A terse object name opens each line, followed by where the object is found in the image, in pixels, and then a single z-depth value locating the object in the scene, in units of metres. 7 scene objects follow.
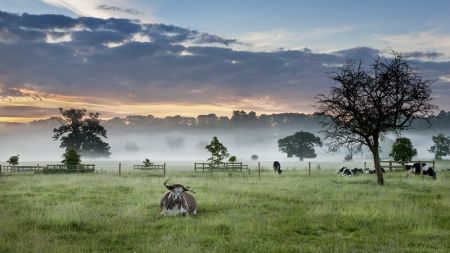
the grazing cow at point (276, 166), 55.03
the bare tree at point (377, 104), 35.03
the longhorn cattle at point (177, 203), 17.89
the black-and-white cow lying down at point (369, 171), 51.78
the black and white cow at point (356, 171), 50.89
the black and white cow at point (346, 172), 48.25
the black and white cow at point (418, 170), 40.98
